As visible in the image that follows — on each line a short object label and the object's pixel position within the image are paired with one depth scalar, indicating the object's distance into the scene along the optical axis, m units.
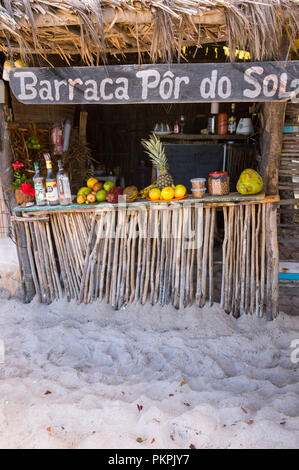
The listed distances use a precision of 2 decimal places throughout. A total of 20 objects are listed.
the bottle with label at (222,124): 5.44
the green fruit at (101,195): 3.70
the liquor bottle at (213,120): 5.54
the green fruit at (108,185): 3.79
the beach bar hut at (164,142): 2.68
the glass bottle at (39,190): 3.62
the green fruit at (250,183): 3.46
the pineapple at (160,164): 3.63
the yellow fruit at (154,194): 3.61
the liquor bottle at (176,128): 5.57
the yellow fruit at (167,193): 3.57
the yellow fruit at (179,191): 3.59
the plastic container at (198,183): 3.58
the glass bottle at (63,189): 3.59
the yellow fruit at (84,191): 3.74
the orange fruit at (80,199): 3.70
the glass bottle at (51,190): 3.59
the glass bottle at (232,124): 5.39
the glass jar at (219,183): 3.63
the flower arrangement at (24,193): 3.77
